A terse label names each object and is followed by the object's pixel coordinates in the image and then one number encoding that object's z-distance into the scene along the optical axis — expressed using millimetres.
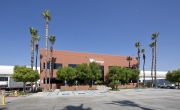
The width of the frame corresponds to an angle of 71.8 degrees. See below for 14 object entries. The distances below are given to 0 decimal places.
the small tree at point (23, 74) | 23657
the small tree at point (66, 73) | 29480
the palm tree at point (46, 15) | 29226
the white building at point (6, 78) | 30123
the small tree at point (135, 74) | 36759
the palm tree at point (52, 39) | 31784
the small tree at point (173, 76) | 32398
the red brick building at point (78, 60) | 31546
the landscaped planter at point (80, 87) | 30435
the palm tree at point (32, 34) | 29333
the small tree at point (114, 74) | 33698
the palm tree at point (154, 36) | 38579
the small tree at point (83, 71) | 30786
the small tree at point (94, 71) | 31748
